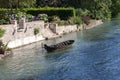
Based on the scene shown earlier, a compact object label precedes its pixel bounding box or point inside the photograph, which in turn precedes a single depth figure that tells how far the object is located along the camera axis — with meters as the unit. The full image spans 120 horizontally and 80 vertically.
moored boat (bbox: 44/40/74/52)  22.99
